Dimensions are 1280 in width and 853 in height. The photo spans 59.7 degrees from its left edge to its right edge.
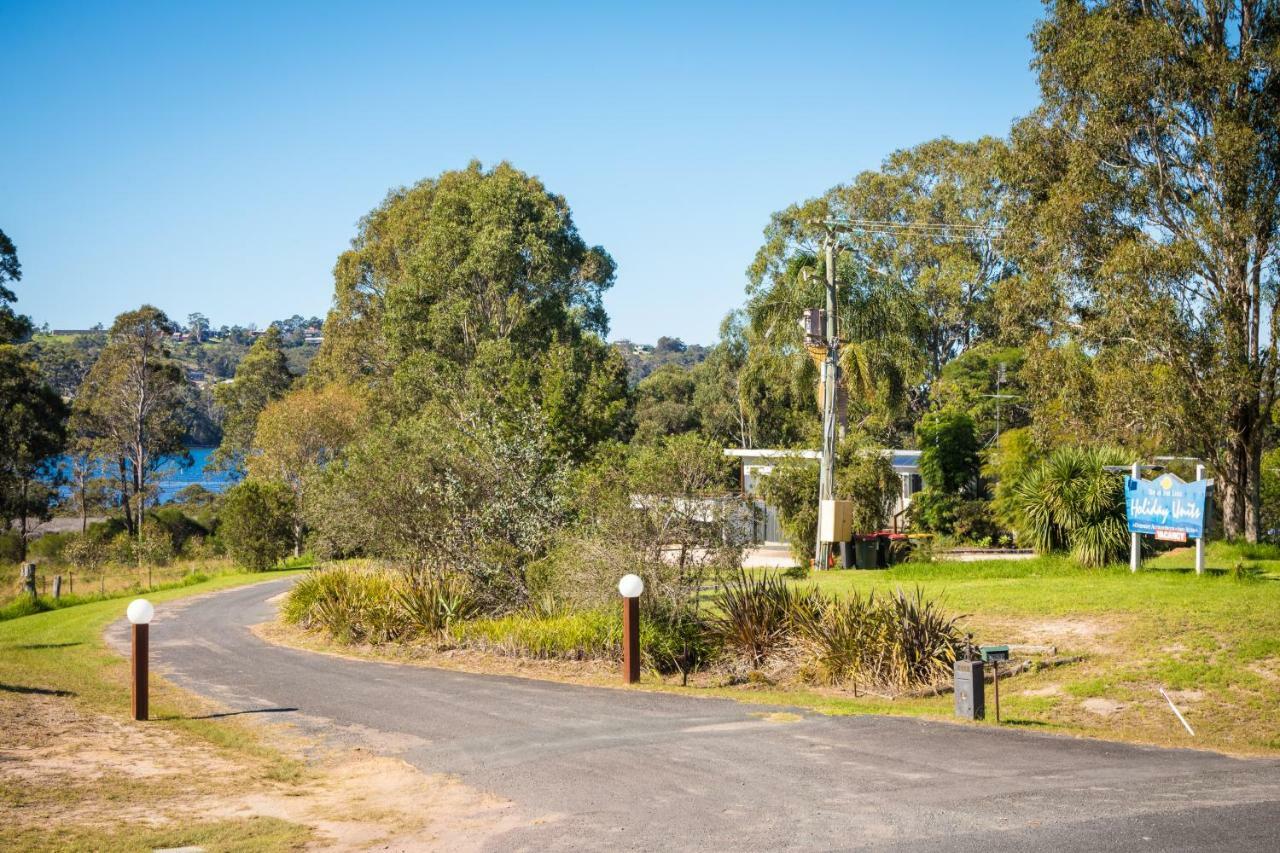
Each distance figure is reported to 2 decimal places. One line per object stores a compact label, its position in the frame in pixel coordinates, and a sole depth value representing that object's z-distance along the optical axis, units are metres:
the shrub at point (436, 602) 18.70
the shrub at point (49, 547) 46.81
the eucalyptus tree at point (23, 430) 48.53
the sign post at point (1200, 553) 18.06
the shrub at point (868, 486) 28.70
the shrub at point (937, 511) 32.75
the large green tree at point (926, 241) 48.88
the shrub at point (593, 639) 15.81
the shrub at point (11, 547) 45.86
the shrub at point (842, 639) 14.40
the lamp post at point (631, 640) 14.82
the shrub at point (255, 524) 38.12
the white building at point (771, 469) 28.81
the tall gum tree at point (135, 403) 59.91
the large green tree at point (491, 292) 44.19
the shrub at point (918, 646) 13.96
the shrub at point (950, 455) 34.25
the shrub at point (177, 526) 53.77
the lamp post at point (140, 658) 13.16
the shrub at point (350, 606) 19.12
